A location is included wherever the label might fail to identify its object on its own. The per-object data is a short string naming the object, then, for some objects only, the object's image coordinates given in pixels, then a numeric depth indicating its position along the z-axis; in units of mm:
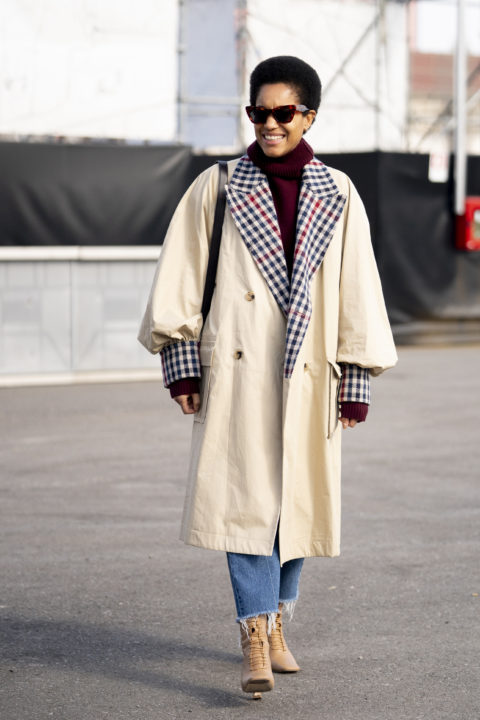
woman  5712
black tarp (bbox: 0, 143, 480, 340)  18845
